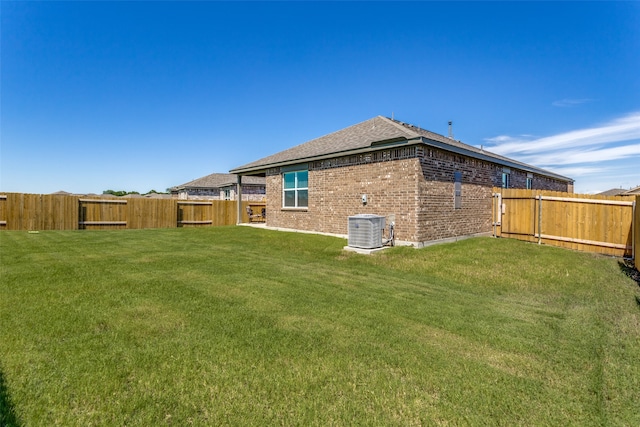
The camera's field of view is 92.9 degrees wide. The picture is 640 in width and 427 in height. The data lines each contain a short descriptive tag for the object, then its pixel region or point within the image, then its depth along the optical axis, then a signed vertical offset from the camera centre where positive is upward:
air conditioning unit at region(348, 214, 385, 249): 9.65 -0.64
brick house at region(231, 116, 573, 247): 10.27 +1.18
